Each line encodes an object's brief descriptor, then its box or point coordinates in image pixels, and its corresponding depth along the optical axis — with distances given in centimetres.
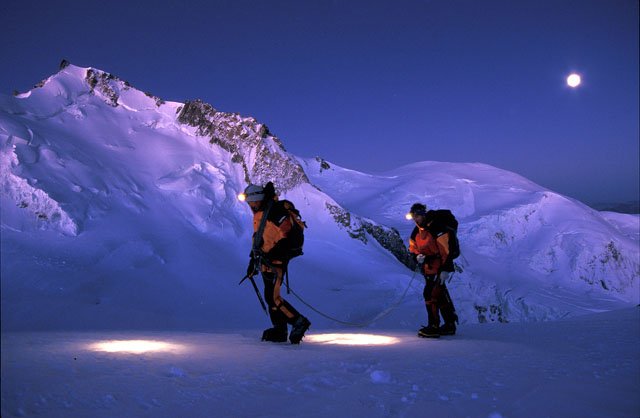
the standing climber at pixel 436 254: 751
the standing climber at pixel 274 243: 626
